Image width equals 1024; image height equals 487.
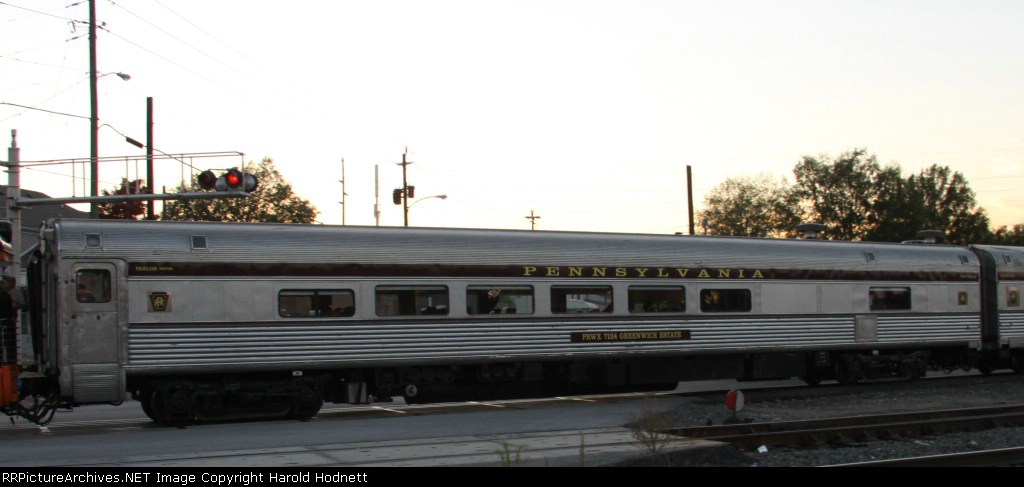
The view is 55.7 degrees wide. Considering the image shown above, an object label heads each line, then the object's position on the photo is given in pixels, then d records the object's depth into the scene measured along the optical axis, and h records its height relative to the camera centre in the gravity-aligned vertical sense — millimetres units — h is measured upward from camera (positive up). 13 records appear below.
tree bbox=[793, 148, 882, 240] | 75875 +4147
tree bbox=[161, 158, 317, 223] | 49781 +2936
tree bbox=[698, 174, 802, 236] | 79000 +3329
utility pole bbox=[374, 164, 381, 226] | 53000 +3250
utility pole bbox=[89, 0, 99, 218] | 26686 +3964
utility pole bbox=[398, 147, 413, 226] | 47219 +2804
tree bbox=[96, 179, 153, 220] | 32156 +1671
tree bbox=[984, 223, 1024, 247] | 94200 +974
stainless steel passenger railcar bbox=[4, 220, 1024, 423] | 14000 -1007
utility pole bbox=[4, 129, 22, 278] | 18703 +1443
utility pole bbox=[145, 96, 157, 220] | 29331 +3500
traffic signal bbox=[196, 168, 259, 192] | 19094 +1509
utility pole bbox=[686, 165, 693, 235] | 42688 +2730
